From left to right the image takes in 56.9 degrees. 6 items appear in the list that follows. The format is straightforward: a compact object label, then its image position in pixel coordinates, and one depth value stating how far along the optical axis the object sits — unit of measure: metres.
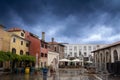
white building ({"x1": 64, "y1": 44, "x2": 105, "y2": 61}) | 63.89
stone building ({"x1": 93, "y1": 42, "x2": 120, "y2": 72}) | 21.81
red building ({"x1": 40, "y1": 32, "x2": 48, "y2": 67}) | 29.00
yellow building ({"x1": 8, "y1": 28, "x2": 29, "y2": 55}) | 22.77
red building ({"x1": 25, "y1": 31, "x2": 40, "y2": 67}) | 27.78
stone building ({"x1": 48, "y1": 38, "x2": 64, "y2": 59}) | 42.87
